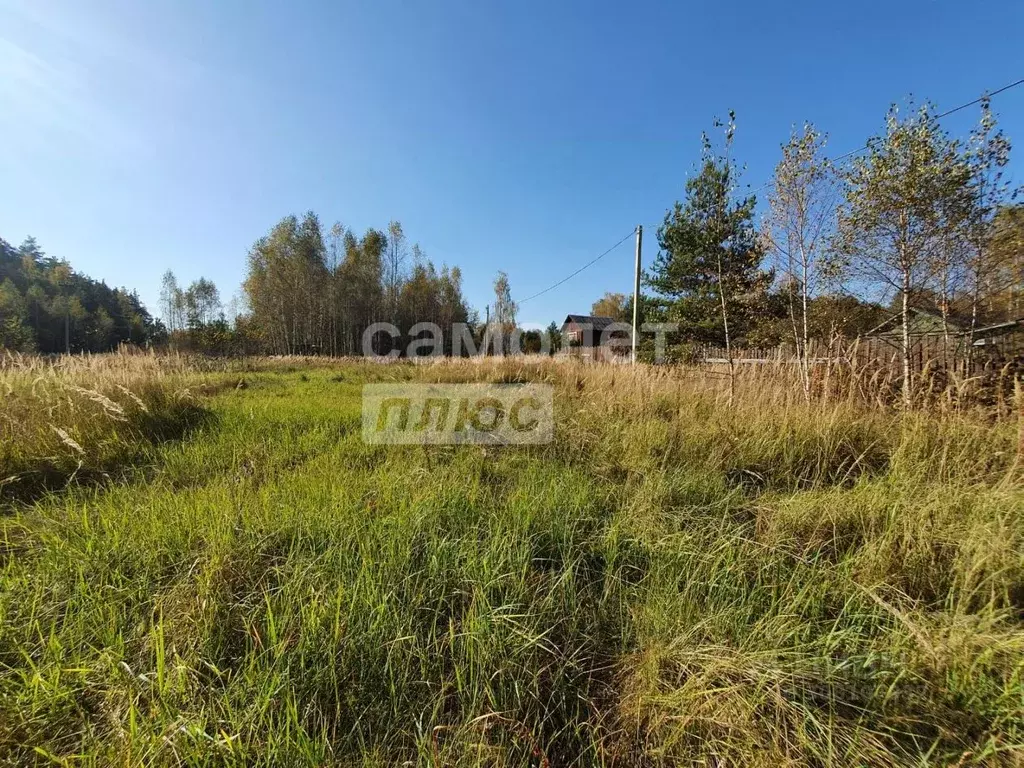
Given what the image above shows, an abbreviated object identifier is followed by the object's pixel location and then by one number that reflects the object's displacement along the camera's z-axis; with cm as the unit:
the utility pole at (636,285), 1079
